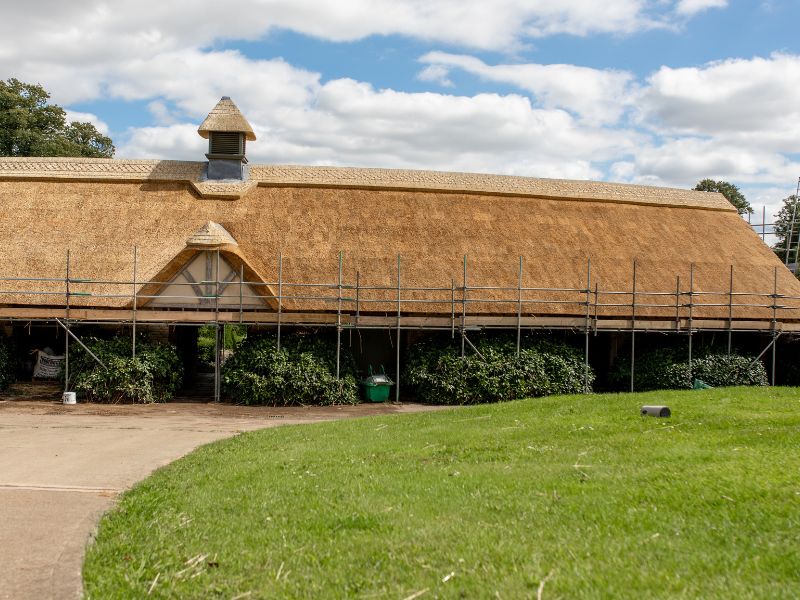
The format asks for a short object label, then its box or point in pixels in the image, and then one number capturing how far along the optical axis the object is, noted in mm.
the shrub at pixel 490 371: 18641
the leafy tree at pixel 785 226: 36341
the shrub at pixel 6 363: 18438
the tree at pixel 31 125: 35906
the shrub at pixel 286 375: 17969
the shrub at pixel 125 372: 17672
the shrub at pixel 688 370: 19562
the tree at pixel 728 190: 43125
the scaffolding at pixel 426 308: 18188
